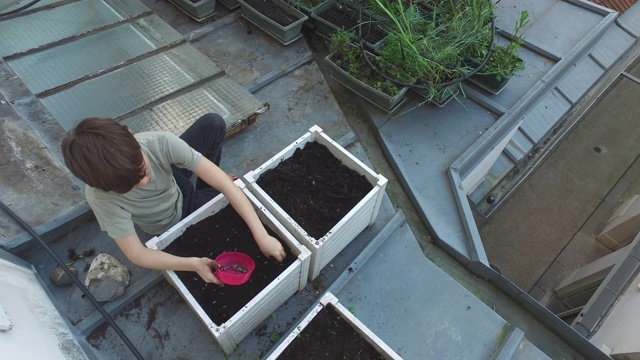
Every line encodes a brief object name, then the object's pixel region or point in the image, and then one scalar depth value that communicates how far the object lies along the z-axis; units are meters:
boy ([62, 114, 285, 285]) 1.32
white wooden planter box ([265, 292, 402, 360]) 1.57
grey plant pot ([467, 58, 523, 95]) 2.88
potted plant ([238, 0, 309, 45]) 2.98
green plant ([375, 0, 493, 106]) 2.57
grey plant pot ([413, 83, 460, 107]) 2.70
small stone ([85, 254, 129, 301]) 1.86
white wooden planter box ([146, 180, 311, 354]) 1.60
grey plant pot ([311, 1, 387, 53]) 2.85
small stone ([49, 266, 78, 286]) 1.91
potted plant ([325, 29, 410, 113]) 2.61
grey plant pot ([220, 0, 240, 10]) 3.26
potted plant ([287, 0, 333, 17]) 3.06
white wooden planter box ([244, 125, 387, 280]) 1.83
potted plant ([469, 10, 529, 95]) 2.77
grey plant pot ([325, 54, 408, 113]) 2.59
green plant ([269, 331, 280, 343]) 1.94
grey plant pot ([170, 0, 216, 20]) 3.08
